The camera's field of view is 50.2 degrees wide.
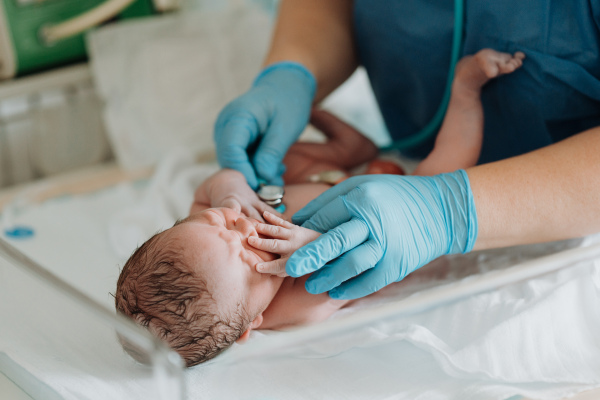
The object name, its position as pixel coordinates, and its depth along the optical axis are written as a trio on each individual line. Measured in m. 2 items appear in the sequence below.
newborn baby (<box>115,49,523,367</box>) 0.99
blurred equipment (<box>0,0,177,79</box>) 1.80
